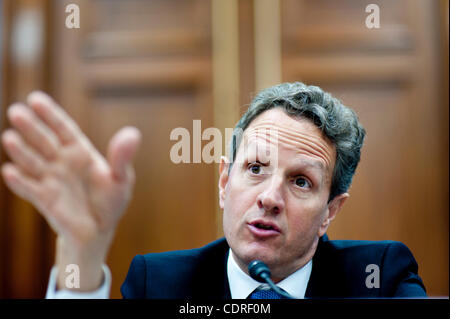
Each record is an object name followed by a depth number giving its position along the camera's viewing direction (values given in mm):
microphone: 1506
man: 1581
